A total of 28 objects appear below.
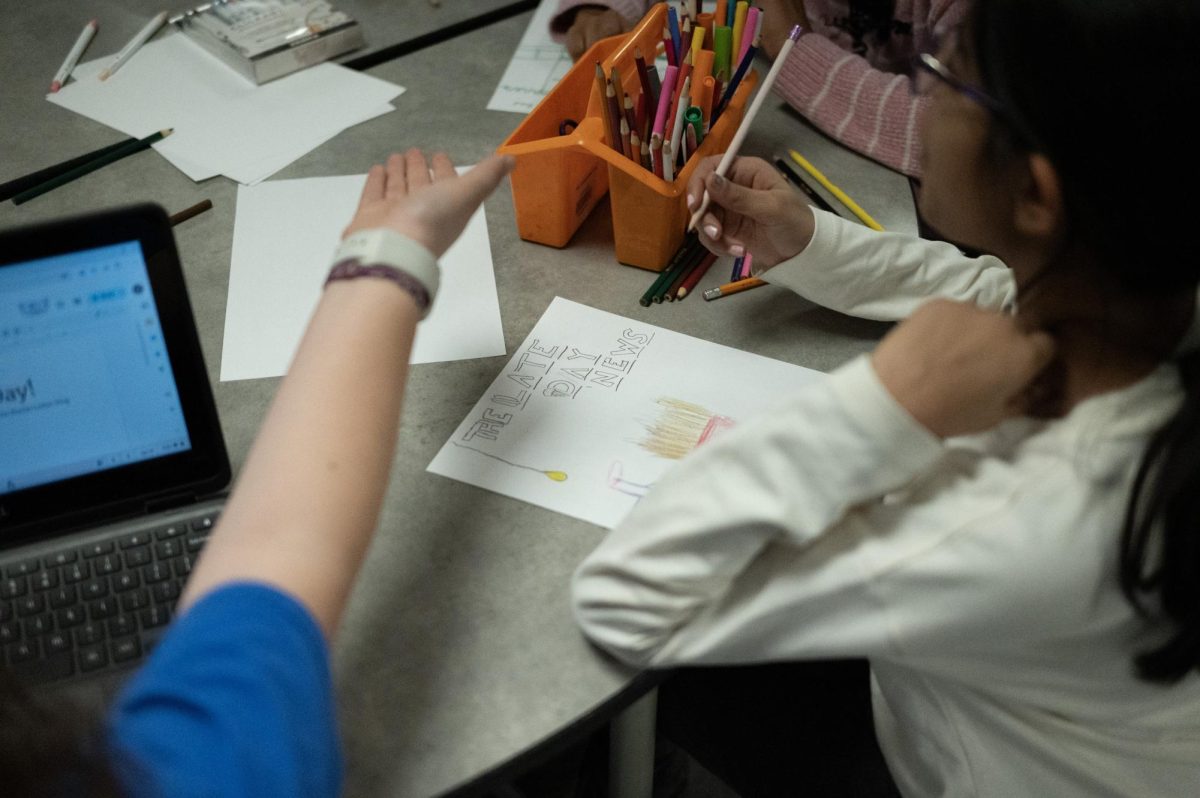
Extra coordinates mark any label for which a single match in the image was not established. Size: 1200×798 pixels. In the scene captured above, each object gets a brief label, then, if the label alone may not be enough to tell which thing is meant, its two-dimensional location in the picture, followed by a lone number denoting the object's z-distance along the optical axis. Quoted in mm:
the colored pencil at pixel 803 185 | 1013
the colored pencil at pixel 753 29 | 904
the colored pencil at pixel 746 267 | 910
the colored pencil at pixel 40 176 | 1027
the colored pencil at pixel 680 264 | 895
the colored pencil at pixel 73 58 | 1206
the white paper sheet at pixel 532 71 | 1184
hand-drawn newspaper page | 721
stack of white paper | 1089
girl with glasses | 496
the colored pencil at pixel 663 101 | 874
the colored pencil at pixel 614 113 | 843
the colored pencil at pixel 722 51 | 912
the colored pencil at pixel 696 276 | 901
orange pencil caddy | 873
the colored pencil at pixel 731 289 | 899
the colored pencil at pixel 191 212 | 997
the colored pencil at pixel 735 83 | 916
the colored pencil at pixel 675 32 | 923
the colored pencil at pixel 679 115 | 864
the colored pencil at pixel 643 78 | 873
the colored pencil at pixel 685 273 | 899
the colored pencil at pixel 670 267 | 890
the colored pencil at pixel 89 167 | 1021
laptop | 583
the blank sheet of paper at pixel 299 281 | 845
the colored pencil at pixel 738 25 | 938
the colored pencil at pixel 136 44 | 1229
